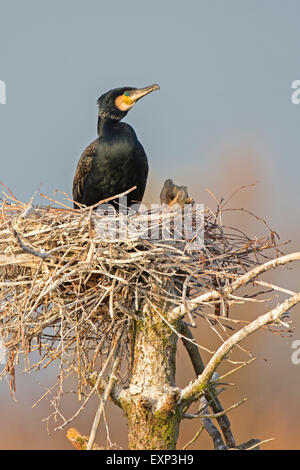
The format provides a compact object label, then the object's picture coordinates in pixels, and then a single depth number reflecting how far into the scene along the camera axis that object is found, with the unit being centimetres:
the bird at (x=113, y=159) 907
